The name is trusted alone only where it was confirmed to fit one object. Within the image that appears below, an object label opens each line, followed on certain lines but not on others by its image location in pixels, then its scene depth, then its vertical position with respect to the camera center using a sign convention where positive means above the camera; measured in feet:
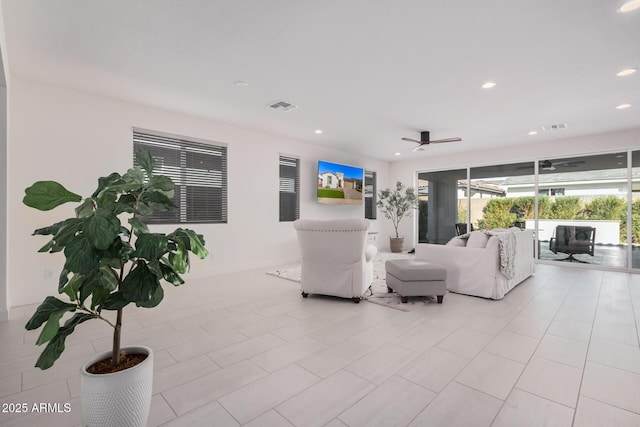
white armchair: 11.78 -1.71
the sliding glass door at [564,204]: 18.98 +0.63
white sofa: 12.46 -2.12
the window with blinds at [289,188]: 20.74 +1.70
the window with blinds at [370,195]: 27.61 +1.64
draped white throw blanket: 12.42 -1.59
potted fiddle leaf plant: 3.85 -0.81
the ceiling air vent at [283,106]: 14.02 +4.99
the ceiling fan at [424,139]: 18.49 +4.47
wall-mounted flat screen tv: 22.39 +2.25
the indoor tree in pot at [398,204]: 26.68 +0.81
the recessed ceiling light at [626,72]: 10.50 +4.87
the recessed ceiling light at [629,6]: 7.15 +4.87
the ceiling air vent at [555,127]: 17.30 +4.91
